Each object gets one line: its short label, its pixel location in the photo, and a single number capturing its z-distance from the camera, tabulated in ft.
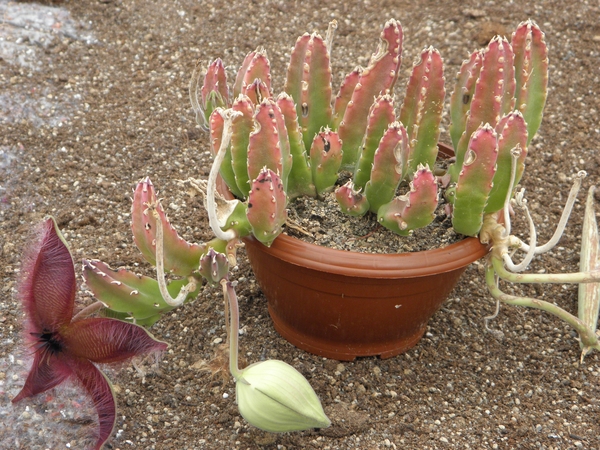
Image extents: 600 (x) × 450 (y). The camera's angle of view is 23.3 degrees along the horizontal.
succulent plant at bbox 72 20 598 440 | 3.18
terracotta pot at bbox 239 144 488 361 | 3.29
